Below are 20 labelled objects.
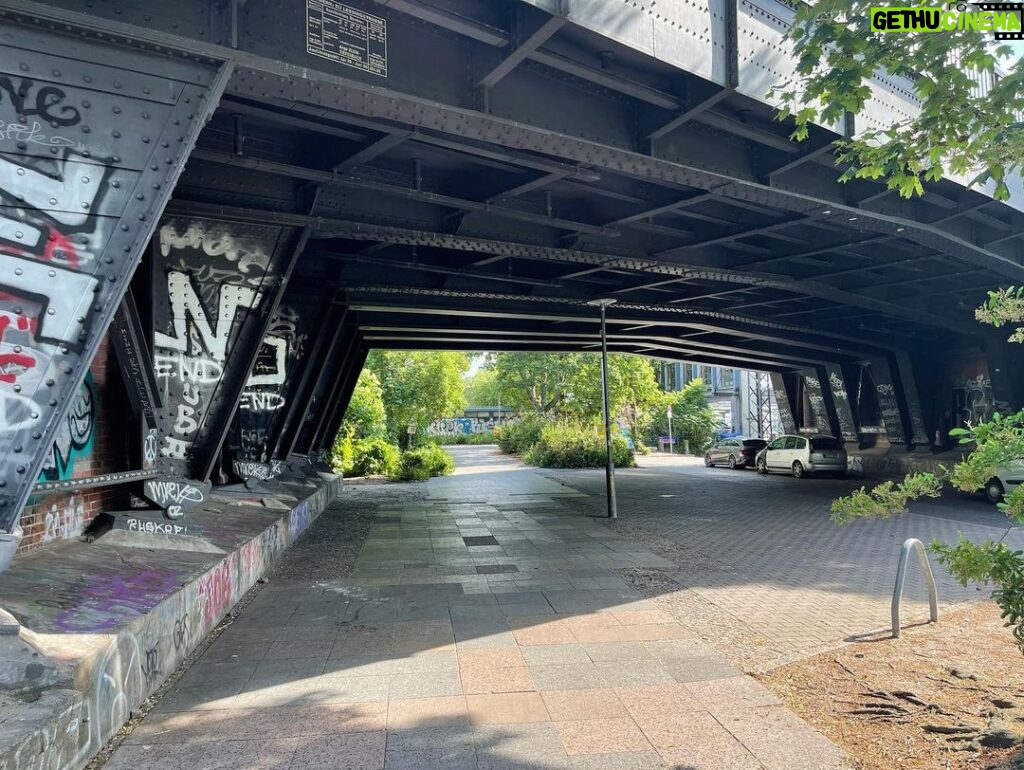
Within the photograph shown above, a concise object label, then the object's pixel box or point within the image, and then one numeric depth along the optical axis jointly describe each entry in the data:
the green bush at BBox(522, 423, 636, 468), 32.00
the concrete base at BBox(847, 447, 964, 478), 23.25
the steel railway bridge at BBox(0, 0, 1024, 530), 4.16
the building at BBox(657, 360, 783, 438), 50.94
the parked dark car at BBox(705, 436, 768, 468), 31.34
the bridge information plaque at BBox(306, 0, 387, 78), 5.23
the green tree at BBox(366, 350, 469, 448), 28.91
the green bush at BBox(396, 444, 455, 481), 24.52
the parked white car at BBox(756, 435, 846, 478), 25.56
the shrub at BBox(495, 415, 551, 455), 37.53
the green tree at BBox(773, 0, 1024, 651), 3.61
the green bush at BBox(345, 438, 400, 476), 25.66
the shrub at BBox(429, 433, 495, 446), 59.53
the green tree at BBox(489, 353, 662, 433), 34.50
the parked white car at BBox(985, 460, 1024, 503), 15.48
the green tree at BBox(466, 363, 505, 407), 45.15
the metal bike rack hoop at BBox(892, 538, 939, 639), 6.12
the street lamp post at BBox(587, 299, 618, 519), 14.04
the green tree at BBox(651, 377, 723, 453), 48.31
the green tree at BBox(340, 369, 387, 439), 25.52
